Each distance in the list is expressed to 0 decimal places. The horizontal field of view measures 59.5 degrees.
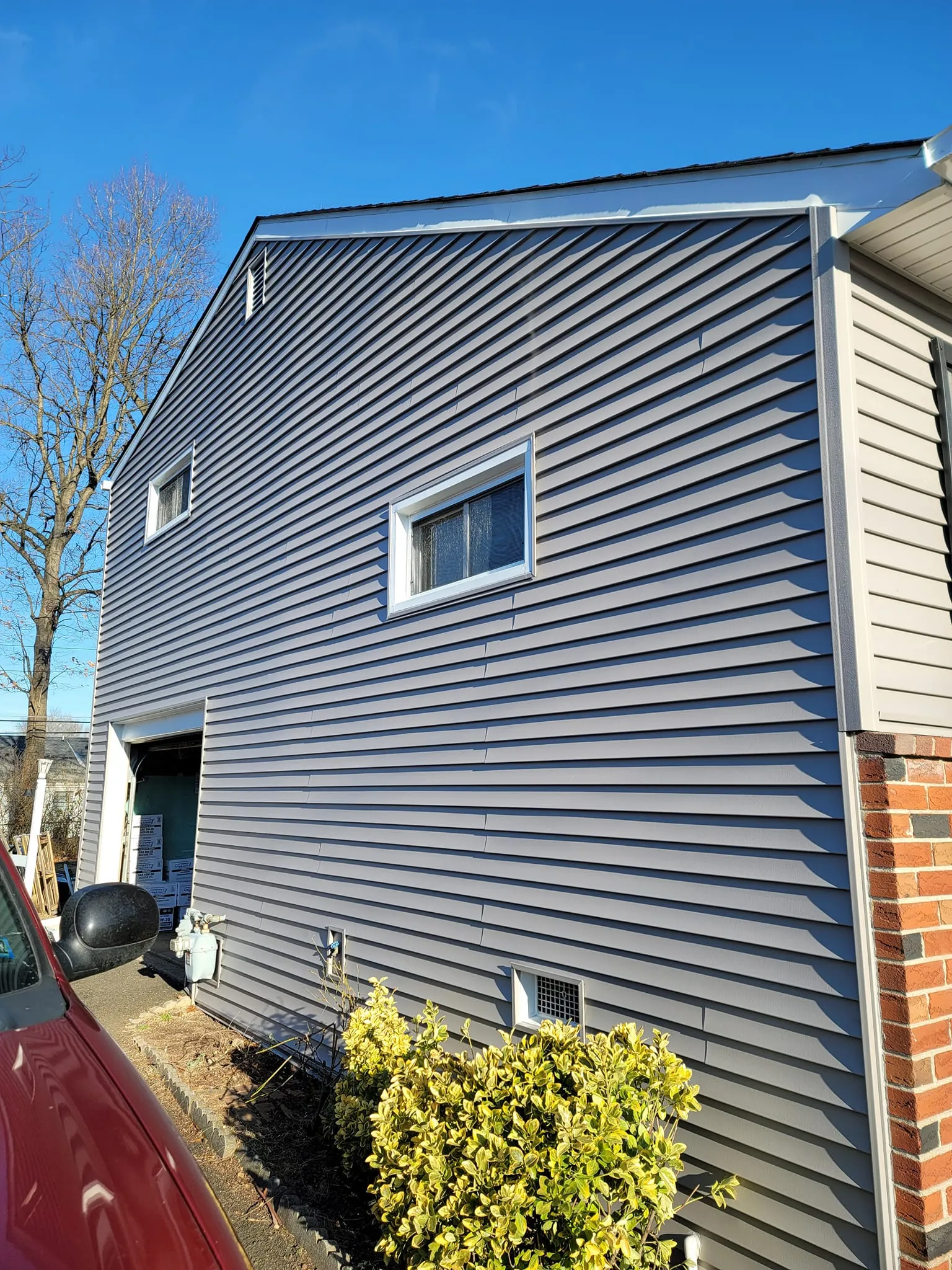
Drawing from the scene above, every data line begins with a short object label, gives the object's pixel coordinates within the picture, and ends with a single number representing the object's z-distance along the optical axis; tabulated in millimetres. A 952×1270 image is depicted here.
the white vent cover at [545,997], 3996
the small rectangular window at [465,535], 4859
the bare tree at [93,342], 21172
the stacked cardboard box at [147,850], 11961
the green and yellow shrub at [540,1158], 2719
